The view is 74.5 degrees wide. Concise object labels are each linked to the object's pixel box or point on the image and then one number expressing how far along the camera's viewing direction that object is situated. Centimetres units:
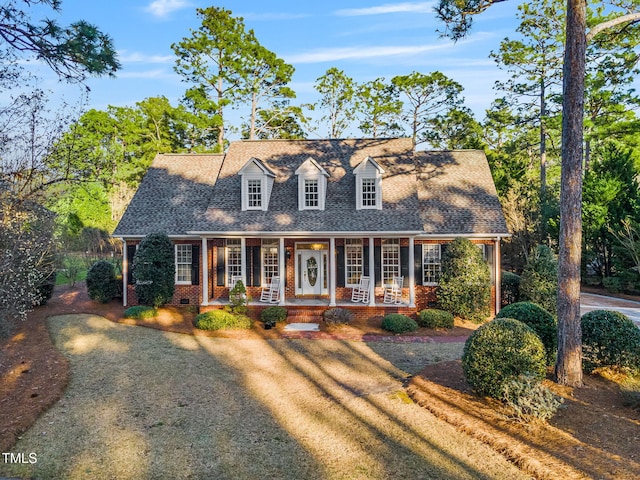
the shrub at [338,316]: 1491
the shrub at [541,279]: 1520
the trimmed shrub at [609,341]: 870
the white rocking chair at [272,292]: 1672
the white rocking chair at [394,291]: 1641
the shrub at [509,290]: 1747
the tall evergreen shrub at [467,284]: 1555
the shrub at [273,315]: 1514
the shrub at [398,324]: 1407
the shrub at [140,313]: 1570
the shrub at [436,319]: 1454
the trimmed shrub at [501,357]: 756
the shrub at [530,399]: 700
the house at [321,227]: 1647
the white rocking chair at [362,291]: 1658
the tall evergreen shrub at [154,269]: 1600
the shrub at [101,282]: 1764
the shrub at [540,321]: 951
